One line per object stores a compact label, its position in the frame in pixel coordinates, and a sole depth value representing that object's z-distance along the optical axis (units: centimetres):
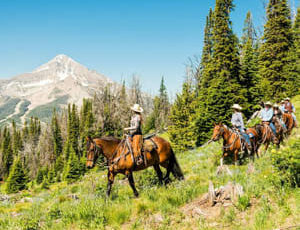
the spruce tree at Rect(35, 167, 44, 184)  6565
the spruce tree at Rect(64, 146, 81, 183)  4684
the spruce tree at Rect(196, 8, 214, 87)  4634
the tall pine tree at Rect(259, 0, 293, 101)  3038
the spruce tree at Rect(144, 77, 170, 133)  5806
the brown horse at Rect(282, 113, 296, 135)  1507
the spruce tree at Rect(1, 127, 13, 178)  9062
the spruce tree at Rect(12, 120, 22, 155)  10128
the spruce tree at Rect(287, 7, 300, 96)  2892
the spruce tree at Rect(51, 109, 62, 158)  9018
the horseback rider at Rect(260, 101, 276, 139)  1270
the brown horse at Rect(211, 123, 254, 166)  1093
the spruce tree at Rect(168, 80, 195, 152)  3132
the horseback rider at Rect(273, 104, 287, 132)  1368
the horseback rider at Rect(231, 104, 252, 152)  1134
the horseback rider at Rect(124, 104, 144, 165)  849
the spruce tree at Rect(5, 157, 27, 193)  5428
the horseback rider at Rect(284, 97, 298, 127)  1568
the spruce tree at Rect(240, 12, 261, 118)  2820
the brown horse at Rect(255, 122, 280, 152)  1239
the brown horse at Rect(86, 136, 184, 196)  809
